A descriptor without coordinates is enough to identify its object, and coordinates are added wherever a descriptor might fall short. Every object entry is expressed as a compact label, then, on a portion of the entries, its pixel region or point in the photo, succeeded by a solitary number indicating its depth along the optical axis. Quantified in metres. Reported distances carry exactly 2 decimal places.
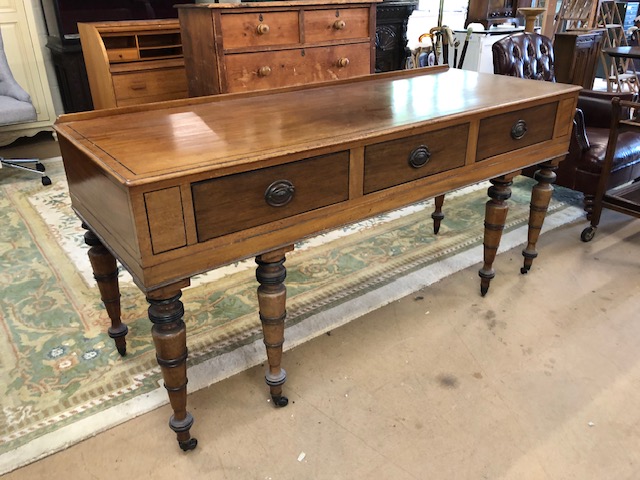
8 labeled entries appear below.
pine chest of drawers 2.41
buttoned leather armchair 2.72
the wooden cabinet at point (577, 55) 4.68
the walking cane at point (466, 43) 3.41
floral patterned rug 1.65
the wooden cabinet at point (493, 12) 6.00
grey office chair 3.39
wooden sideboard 1.17
